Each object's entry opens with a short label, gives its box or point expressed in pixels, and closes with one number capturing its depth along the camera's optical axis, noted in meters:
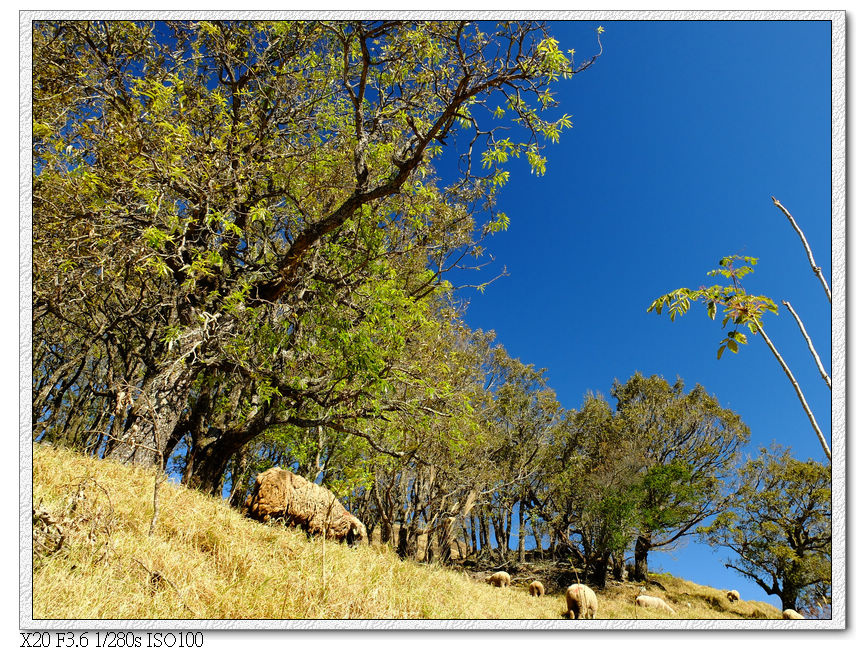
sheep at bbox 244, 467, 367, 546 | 7.20
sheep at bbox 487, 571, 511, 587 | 16.27
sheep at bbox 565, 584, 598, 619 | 10.26
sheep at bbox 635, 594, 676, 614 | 13.12
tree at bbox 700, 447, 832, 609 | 11.48
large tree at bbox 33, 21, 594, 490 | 5.63
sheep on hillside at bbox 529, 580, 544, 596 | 16.47
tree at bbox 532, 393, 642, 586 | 19.41
